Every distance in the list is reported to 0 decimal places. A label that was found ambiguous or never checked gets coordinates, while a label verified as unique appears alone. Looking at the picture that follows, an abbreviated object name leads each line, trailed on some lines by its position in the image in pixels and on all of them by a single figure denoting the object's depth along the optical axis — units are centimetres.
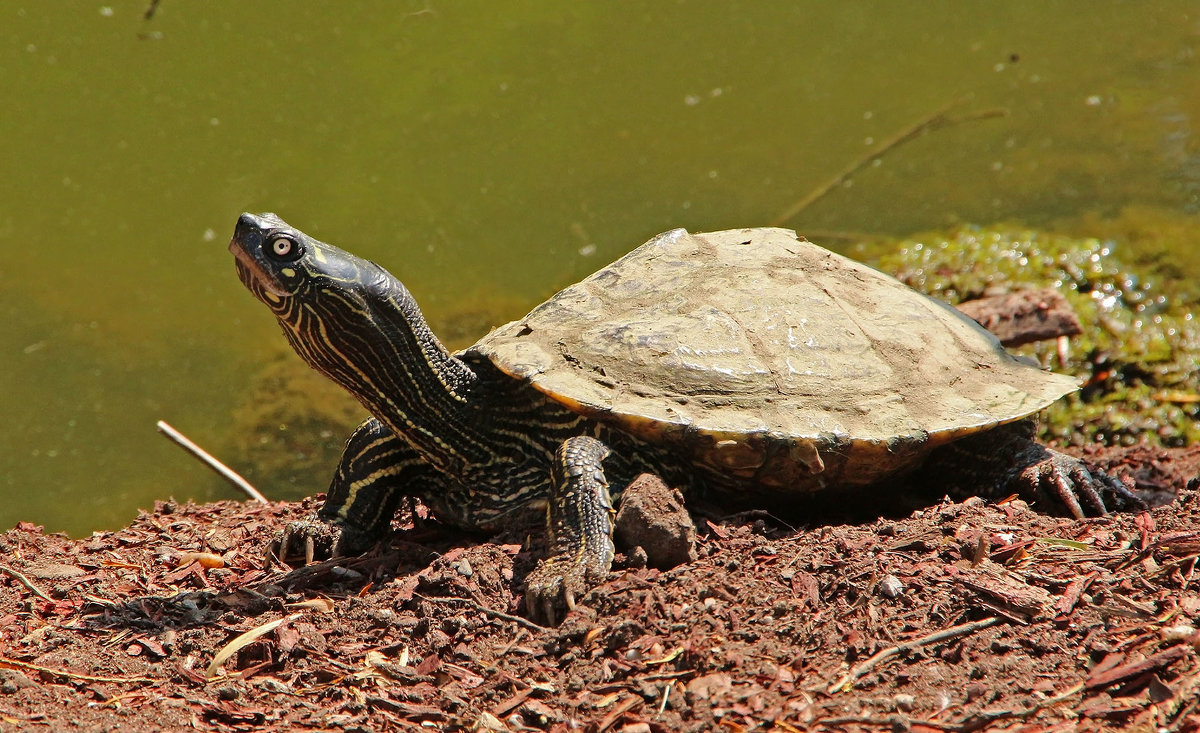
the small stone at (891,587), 656
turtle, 800
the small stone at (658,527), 734
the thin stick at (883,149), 1780
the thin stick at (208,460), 1215
